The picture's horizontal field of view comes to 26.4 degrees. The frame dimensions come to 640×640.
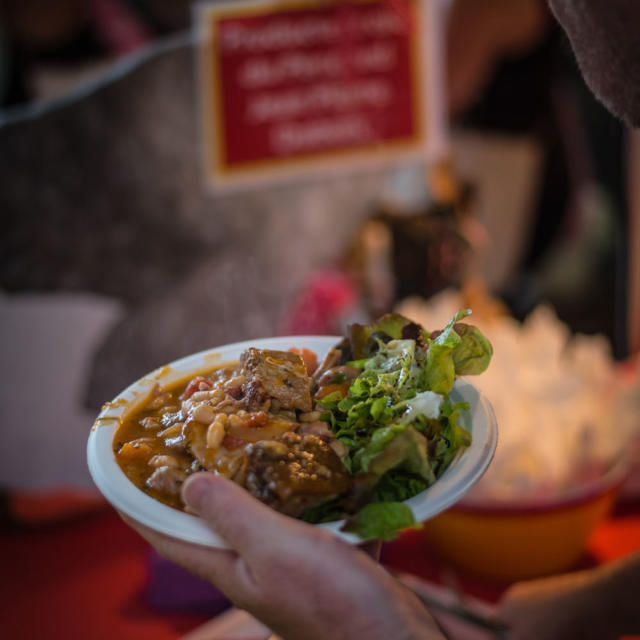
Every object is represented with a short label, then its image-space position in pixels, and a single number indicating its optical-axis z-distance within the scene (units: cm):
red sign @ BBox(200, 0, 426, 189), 141
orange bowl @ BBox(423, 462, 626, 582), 119
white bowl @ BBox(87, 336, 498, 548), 92
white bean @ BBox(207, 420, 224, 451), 95
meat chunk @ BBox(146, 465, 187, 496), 95
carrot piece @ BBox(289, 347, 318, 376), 103
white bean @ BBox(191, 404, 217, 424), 97
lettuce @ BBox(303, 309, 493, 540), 95
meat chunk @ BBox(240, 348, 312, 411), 98
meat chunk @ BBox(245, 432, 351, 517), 94
